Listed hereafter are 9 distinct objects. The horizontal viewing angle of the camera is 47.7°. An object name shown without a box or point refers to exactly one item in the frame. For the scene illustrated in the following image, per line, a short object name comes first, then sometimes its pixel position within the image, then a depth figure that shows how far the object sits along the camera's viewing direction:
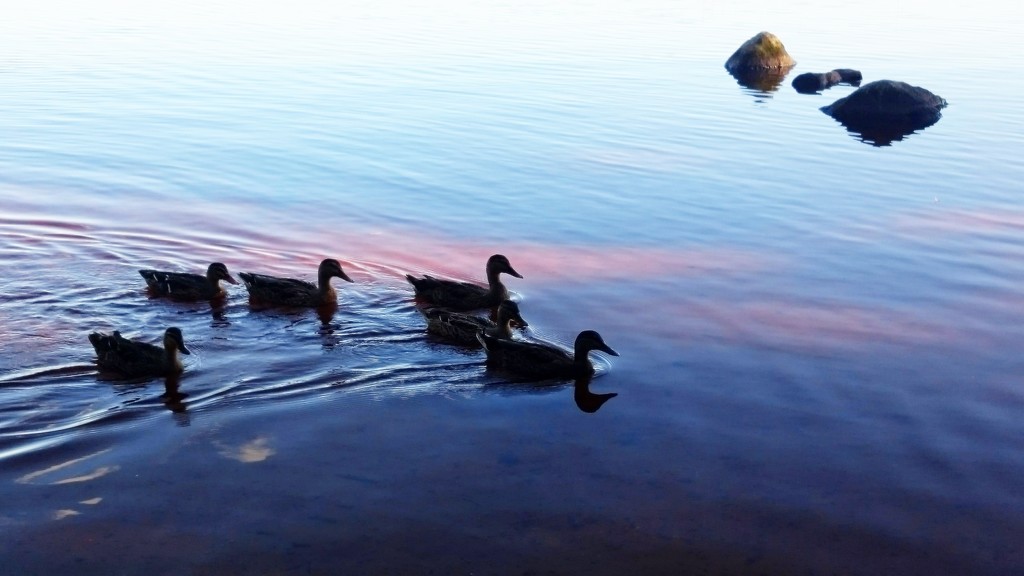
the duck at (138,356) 10.33
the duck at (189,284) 12.59
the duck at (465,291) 12.80
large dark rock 25.23
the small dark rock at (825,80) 29.28
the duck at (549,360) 10.68
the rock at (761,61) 31.53
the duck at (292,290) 12.44
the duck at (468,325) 11.48
